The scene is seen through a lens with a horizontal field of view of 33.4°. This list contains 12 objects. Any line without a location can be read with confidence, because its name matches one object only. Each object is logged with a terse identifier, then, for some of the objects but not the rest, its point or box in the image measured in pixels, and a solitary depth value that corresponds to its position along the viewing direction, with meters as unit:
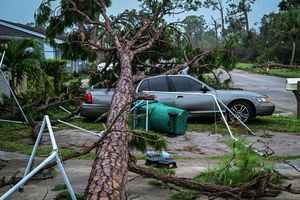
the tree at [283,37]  44.16
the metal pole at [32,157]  5.57
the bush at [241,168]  6.10
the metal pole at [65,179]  4.52
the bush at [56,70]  17.43
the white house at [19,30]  24.20
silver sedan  13.71
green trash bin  11.66
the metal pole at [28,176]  4.05
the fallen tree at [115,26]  11.31
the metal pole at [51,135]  4.52
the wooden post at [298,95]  14.60
